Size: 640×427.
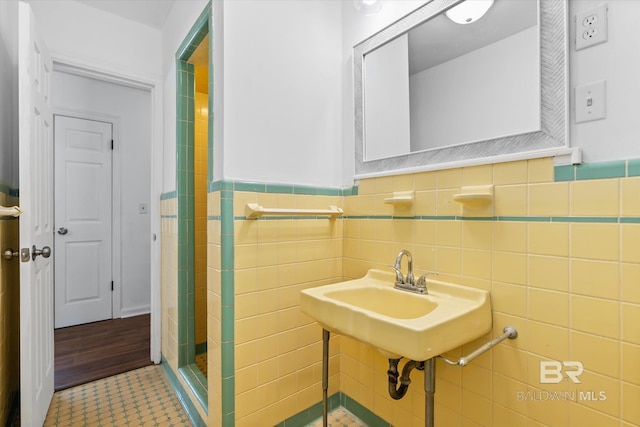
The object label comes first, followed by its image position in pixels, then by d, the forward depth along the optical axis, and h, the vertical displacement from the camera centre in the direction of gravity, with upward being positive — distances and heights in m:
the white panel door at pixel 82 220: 2.95 -0.07
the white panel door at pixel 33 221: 1.32 -0.04
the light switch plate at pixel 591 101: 0.88 +0.33
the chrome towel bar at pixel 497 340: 0.90 -0.42
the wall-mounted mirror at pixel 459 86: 1.00 +0.51
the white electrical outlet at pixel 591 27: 0.88 +0.54
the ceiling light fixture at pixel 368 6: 1.49 +1.01
